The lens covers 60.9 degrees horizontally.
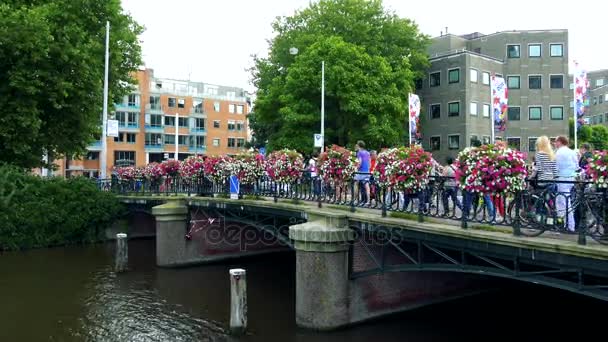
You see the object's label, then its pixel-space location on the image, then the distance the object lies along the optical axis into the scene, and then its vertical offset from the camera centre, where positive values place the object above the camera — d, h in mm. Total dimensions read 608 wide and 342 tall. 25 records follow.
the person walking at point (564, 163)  9141 +345
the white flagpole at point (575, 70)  29656 +6429
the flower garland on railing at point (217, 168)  19994 +536
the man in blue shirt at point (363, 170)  12740 +318
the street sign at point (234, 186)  18172 -157
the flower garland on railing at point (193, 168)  21562 +564
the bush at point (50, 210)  23656 -1396
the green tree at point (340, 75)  31969 +6845
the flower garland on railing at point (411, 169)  10430 +261
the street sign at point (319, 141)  26580 +2104
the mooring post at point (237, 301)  12312 -2865
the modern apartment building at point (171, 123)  66625 +8248
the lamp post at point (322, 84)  28844 +5558
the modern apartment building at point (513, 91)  43438 +7870
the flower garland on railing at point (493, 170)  8476 +211
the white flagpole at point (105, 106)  25227 +3719
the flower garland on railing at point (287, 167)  15675 +445
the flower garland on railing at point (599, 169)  7248 +189
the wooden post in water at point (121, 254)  19672 -2771
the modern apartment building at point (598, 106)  78562 +11981
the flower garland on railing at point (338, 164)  13164 +453
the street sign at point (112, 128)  24672 +2545
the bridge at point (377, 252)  8141 -1458
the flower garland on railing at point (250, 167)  17859 +496
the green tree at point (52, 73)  22859 +5135
